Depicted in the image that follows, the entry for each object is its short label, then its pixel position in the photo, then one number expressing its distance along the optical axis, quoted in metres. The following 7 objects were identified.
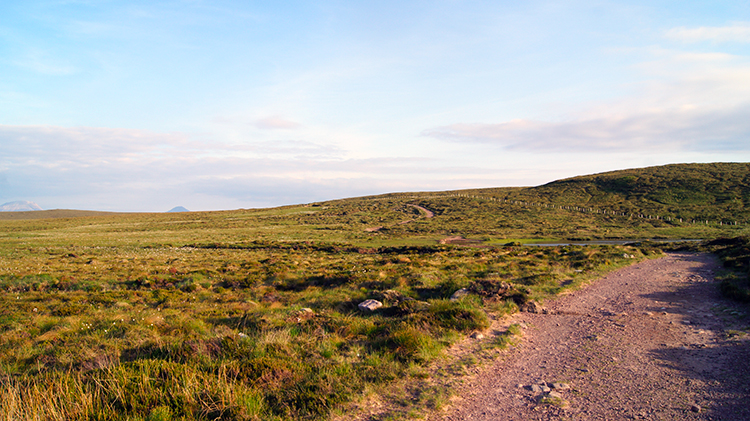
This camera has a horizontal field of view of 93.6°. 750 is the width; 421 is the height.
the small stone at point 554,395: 5.50
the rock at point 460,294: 12.03
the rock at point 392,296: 12.41
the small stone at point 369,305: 11.23
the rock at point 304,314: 10.35
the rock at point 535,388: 5.71
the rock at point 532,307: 10.88
